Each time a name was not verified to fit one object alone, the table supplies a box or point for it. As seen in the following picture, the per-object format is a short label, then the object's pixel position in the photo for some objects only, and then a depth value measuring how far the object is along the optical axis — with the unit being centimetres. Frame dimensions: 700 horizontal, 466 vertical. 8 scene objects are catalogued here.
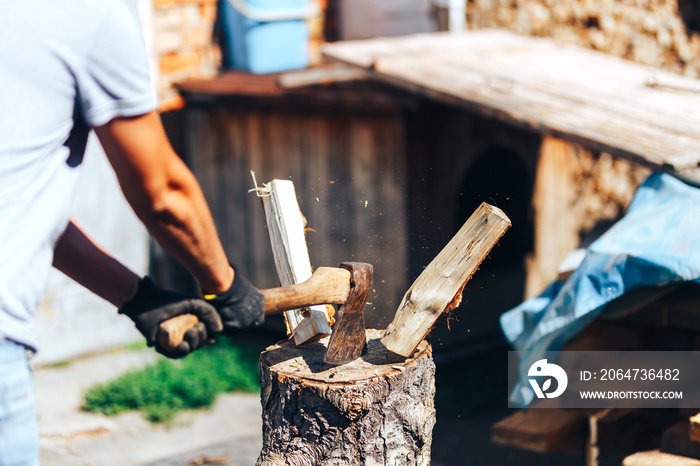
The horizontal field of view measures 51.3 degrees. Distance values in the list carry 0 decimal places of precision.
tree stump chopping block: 244
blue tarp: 318
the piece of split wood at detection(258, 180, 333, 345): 284
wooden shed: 436
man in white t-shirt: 170
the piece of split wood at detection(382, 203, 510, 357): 258
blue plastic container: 648
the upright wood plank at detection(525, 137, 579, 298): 611
